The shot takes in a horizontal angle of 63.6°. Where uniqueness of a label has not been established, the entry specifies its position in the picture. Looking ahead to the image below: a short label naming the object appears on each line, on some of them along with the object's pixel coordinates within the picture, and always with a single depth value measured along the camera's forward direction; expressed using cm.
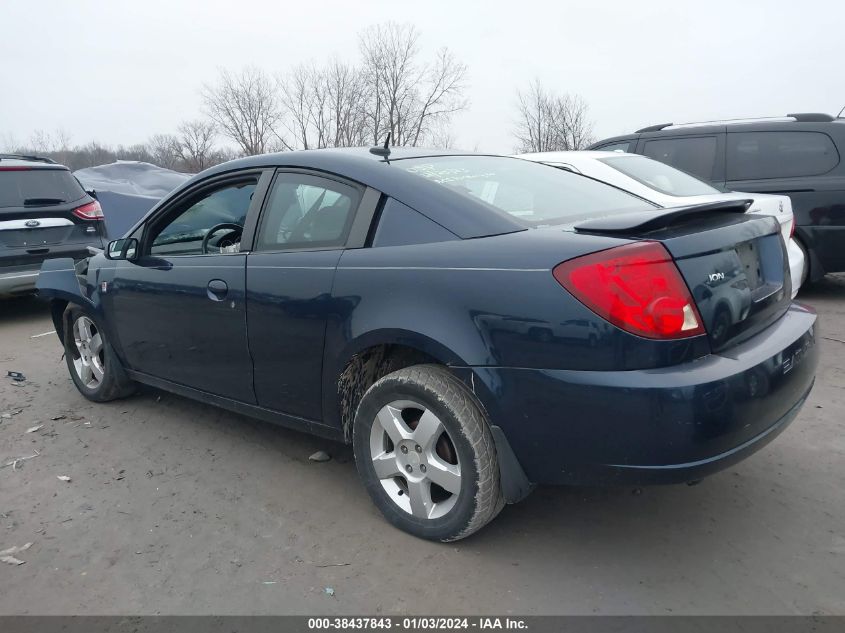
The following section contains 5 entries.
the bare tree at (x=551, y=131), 3453
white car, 530
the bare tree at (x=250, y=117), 3625
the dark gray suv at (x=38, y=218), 709
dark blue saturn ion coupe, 219
